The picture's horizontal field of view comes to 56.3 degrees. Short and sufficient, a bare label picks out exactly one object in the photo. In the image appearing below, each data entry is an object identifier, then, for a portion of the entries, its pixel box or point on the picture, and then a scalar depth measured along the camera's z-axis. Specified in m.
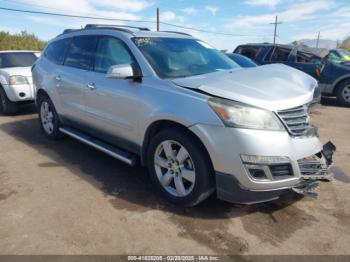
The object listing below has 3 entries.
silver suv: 2.86
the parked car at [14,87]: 7.62
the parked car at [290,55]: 9.62
